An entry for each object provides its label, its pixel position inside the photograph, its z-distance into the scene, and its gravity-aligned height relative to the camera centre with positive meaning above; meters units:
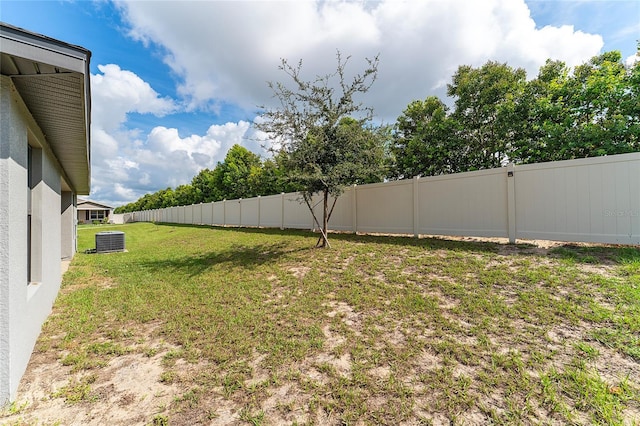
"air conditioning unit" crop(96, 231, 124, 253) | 10.56 -0.91
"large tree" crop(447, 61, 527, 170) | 10.34 +4.35
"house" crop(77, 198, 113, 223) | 44.42 +1.41
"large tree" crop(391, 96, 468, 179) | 11.89 +3.40
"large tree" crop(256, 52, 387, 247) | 7.38 +2.29
